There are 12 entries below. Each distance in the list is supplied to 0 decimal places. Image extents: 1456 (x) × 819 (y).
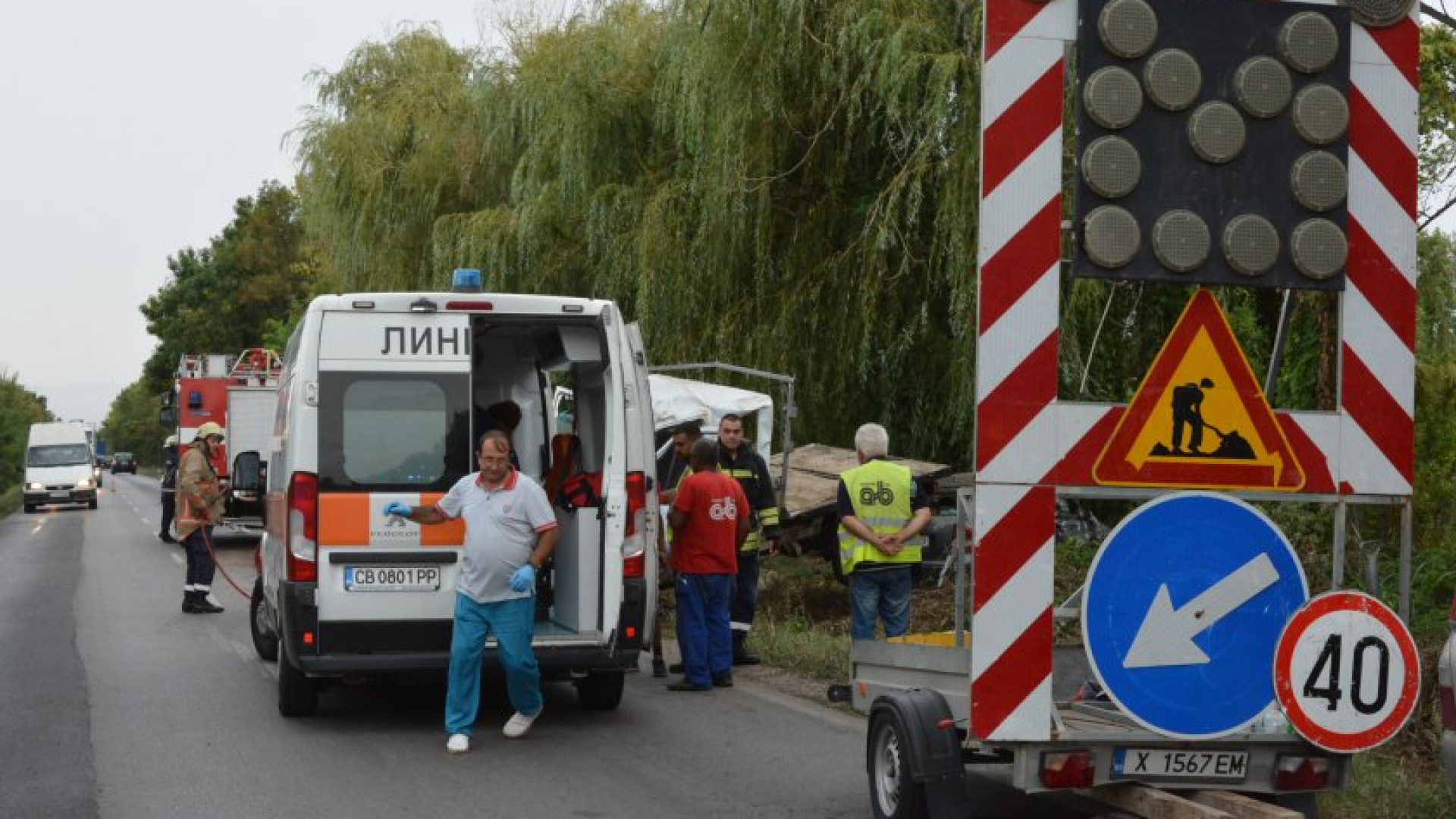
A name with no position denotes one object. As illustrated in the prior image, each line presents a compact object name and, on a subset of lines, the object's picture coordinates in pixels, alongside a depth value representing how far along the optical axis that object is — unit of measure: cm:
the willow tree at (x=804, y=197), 1638
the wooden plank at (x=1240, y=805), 539
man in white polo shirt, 899
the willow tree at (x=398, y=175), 2438
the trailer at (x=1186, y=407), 557
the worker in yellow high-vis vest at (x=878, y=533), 1013
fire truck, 2570
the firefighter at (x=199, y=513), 1655
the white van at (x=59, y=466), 5072
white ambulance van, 934
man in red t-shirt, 1121
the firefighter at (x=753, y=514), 1237
